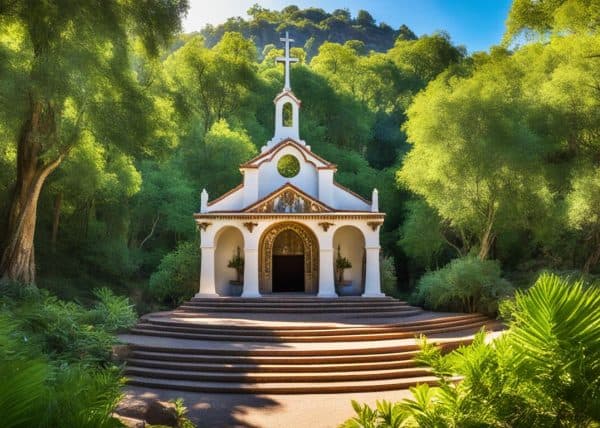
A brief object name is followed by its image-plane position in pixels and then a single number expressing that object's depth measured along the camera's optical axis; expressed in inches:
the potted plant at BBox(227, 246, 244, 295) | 919.0
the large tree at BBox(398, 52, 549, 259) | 783.7
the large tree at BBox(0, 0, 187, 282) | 516.7
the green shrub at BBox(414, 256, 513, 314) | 743.1
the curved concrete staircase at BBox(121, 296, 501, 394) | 431.5
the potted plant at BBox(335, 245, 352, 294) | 919.4
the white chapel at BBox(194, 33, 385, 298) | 851.4
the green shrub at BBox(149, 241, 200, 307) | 908.6
